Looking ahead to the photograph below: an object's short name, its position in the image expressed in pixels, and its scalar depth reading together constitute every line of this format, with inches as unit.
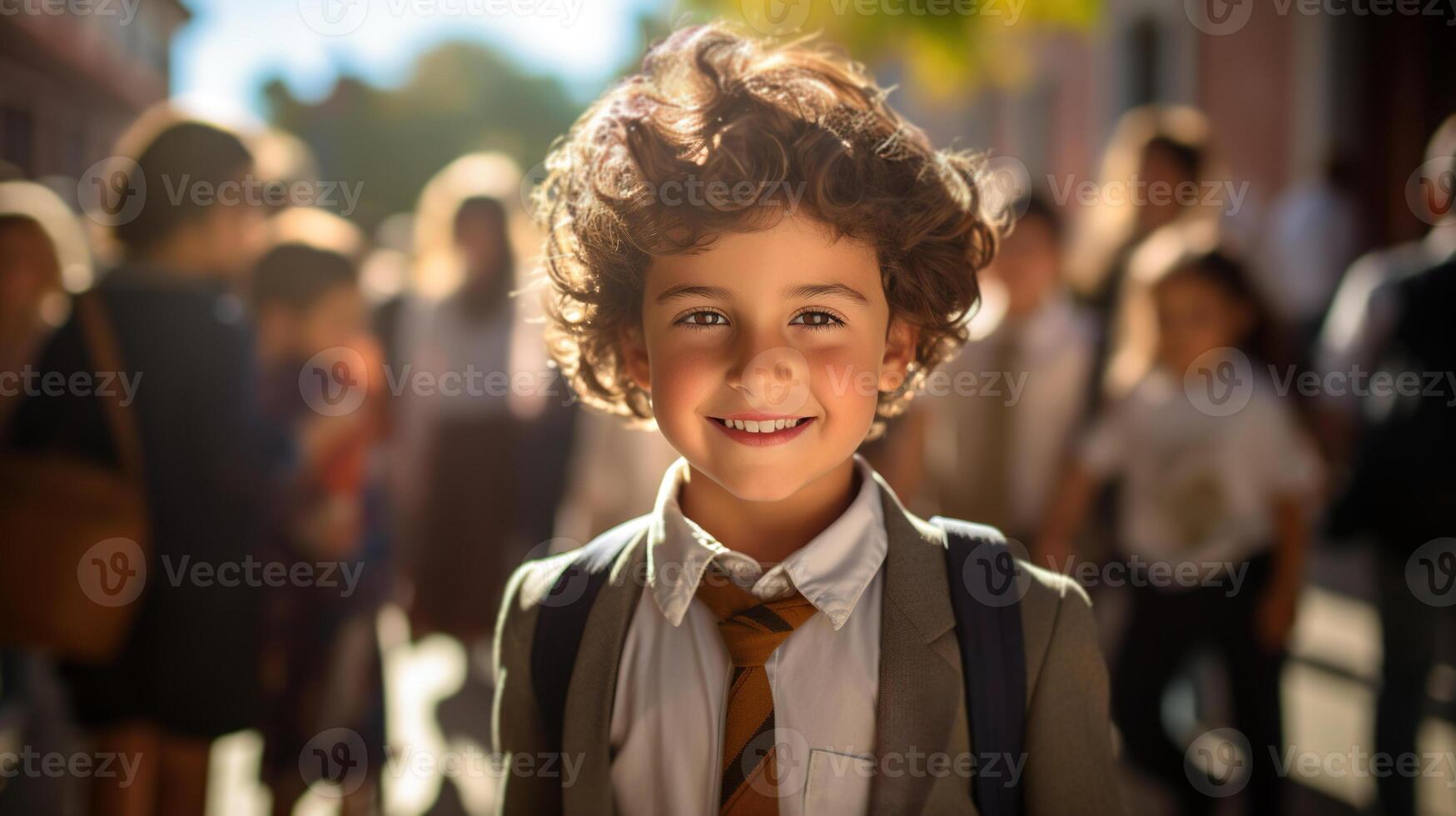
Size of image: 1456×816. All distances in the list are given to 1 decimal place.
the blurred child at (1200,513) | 132.3
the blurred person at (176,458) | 114.9
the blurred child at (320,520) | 134.6
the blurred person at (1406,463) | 133.6
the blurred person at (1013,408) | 152.4
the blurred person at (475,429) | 192.4
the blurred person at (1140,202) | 169.9
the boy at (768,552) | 58.5
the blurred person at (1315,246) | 280.2
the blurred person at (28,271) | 159.2
